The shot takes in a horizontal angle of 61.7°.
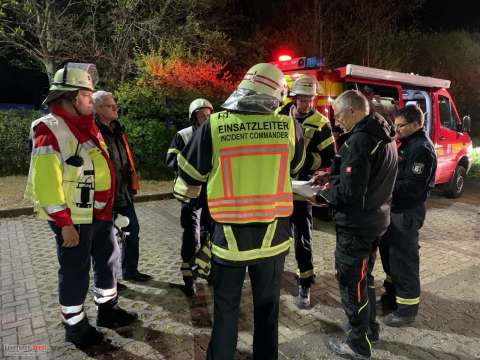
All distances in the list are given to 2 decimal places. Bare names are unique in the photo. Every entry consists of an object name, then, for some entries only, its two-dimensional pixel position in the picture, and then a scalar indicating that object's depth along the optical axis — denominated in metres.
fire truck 6.03
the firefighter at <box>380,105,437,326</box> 3.42
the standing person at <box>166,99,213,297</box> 3.96
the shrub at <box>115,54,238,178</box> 9.53
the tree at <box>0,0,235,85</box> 10.20
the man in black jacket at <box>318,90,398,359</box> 2.71
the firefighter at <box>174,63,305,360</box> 2.29
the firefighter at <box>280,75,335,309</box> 3.74
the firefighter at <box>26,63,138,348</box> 2.77
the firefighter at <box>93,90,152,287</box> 3.69
